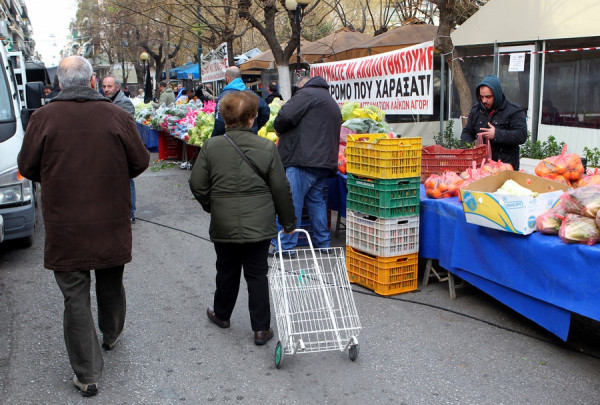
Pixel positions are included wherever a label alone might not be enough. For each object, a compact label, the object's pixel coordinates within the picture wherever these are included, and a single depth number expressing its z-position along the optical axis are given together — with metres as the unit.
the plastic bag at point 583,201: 3.69
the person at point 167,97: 17.42
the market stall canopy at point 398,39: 15.76
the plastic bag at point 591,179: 4.34
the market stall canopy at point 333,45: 19.12
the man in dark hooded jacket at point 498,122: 5.72
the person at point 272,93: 13.89
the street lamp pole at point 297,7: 14.06
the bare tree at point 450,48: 10.86
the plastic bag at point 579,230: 3.65
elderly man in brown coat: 3.41
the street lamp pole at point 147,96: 25.99
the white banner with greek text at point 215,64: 15.57
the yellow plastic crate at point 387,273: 5.19
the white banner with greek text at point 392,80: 9.57
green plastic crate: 5.00
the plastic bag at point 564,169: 4.79
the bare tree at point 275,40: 14.76
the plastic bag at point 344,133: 7.31
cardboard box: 4.01
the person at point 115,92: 7.74
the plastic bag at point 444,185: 5.20
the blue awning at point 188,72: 38.72
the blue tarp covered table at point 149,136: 16.70
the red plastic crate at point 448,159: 5.57
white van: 6.21
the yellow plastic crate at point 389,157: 4.94
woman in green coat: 3.91
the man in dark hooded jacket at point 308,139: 6.04
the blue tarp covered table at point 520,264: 3.65
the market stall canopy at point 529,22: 9.59
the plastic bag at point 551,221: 3.92
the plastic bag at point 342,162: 6.78
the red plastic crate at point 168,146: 15.45
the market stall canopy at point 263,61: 21.92
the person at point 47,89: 18.30
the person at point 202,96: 19.08
